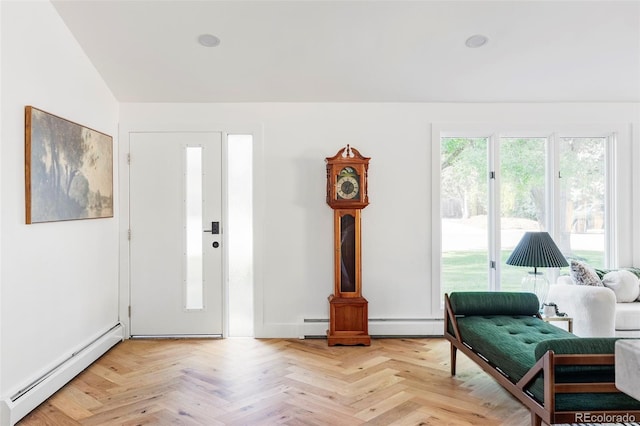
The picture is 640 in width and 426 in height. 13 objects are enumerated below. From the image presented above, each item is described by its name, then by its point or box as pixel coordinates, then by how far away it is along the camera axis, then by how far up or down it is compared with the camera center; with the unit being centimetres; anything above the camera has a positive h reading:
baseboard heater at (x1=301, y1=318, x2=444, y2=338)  362 -105
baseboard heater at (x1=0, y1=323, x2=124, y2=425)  219 -107
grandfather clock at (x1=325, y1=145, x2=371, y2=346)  341 -31
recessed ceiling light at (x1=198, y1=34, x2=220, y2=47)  289 +128
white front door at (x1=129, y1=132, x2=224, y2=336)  361 -22
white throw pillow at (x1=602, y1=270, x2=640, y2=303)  327 -61
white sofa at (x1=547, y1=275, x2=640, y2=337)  292 -75
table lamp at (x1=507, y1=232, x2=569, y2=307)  297 -34
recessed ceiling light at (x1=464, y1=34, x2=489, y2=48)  289 +127
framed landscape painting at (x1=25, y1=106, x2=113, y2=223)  238 +30
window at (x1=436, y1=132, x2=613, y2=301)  376 +13
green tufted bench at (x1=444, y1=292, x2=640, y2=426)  169 -75
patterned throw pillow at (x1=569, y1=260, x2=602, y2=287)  324 -51
